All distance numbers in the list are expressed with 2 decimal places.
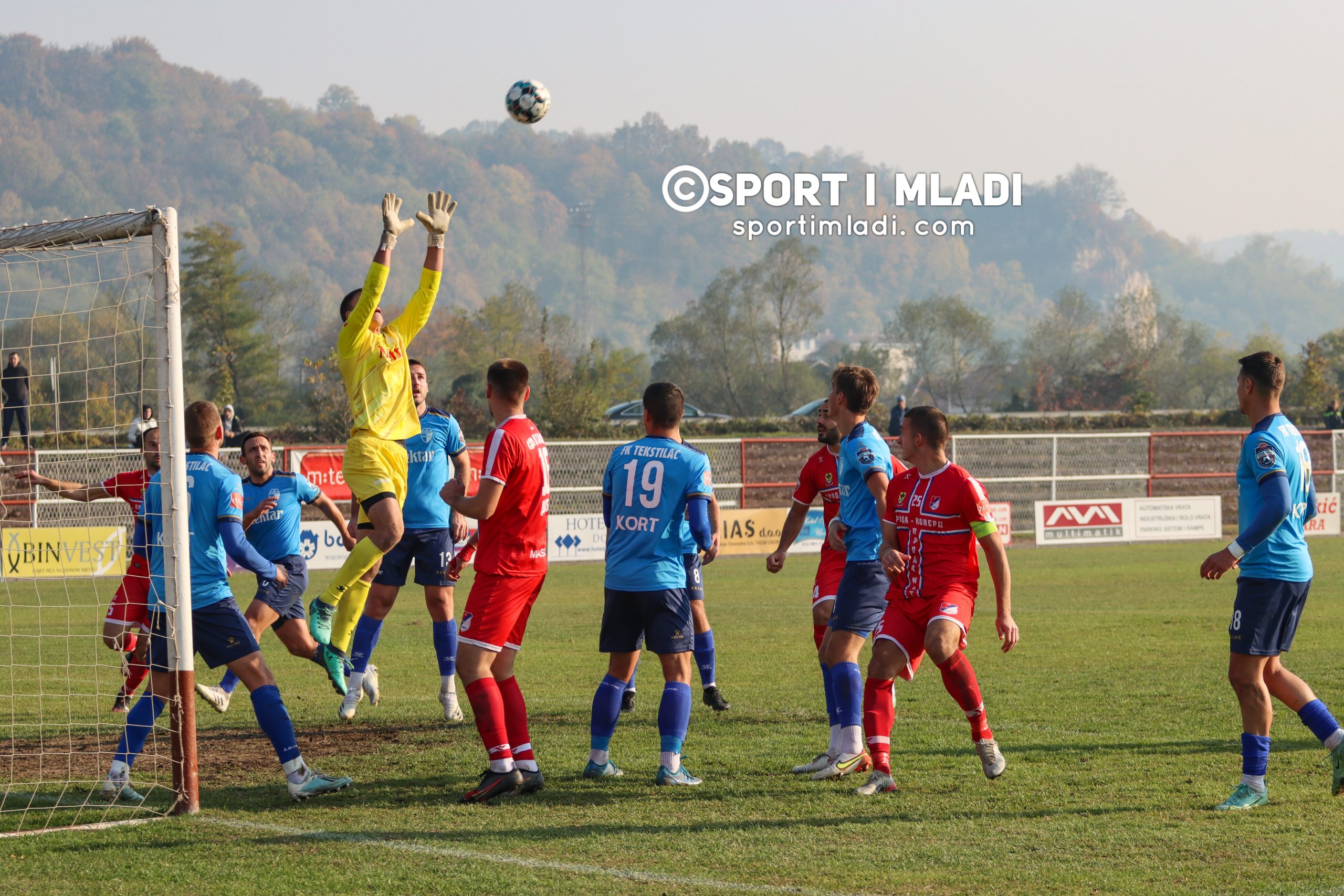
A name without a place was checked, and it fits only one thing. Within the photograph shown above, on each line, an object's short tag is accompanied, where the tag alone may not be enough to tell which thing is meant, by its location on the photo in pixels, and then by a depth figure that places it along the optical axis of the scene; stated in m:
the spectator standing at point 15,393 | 42.62
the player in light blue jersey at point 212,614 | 11.88
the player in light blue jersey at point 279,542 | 16.16
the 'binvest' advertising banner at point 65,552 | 35.37
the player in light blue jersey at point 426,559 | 16.44
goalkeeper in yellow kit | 12.98
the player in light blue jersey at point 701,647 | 17.03
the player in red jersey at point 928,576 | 11.84
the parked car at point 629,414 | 95.87
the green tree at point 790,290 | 178.37
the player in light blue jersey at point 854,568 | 12.92
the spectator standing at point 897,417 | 61.25
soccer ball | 21.28
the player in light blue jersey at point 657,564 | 12.62
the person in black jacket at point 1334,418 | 65.12
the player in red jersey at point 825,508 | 14.25
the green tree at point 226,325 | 143.75
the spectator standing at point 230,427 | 51.04
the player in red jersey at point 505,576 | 11.99
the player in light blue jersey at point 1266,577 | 11.36
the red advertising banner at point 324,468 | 40.59
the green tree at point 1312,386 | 91.94
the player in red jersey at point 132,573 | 13.10
